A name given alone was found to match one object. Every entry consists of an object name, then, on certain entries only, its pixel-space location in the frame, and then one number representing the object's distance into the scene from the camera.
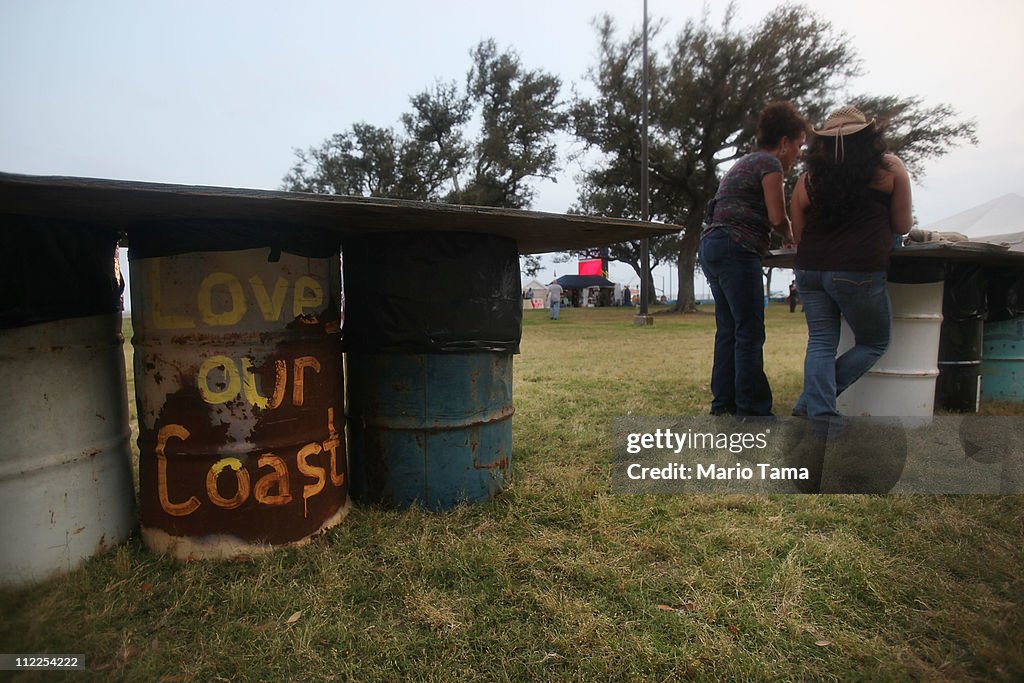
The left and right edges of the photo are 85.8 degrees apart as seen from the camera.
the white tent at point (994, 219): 6.95
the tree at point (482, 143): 23.97
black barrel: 3.79
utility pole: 15.05
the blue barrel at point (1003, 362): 4.20
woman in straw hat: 2.64
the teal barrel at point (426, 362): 2.21
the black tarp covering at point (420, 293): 2.20
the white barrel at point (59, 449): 1.74
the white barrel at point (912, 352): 3.46
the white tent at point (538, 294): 48.44
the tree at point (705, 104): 20.06
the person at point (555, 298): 21.00
